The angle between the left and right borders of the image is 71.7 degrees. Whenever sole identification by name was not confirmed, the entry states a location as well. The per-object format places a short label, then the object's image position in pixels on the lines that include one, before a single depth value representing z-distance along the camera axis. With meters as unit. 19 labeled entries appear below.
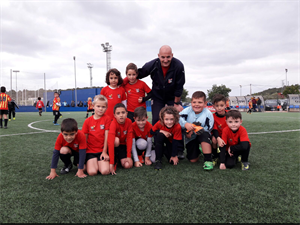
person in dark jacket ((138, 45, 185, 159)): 3.76
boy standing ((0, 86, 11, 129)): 8.80
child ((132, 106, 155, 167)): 3.37
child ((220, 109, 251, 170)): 2.96
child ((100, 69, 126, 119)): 3.87
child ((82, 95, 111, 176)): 3.05
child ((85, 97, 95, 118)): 14.38
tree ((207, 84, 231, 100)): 61.72
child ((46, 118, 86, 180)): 2.64
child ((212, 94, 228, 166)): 3.39
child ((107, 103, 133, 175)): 2.97
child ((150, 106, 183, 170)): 3.23
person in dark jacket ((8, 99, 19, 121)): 12.43
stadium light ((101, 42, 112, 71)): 43.55
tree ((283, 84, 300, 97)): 55.42
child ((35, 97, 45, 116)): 16.96
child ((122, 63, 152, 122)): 4.10
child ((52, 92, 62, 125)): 10.12
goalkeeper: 3.28
